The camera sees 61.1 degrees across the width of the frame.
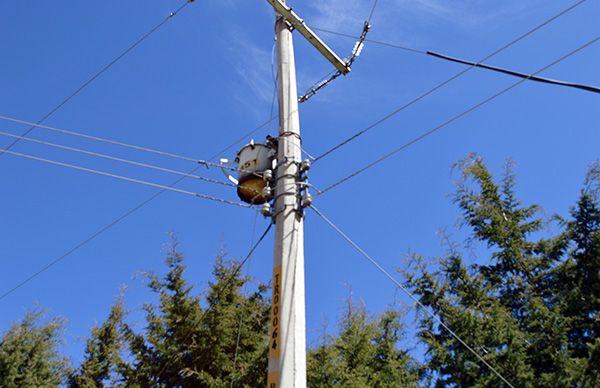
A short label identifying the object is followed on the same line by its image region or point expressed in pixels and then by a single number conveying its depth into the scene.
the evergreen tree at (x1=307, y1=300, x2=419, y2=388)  11.26
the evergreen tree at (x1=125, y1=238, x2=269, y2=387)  13.19
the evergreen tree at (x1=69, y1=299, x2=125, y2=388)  17.86
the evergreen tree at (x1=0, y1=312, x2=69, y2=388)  17.98
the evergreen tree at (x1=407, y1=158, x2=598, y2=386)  10.23
